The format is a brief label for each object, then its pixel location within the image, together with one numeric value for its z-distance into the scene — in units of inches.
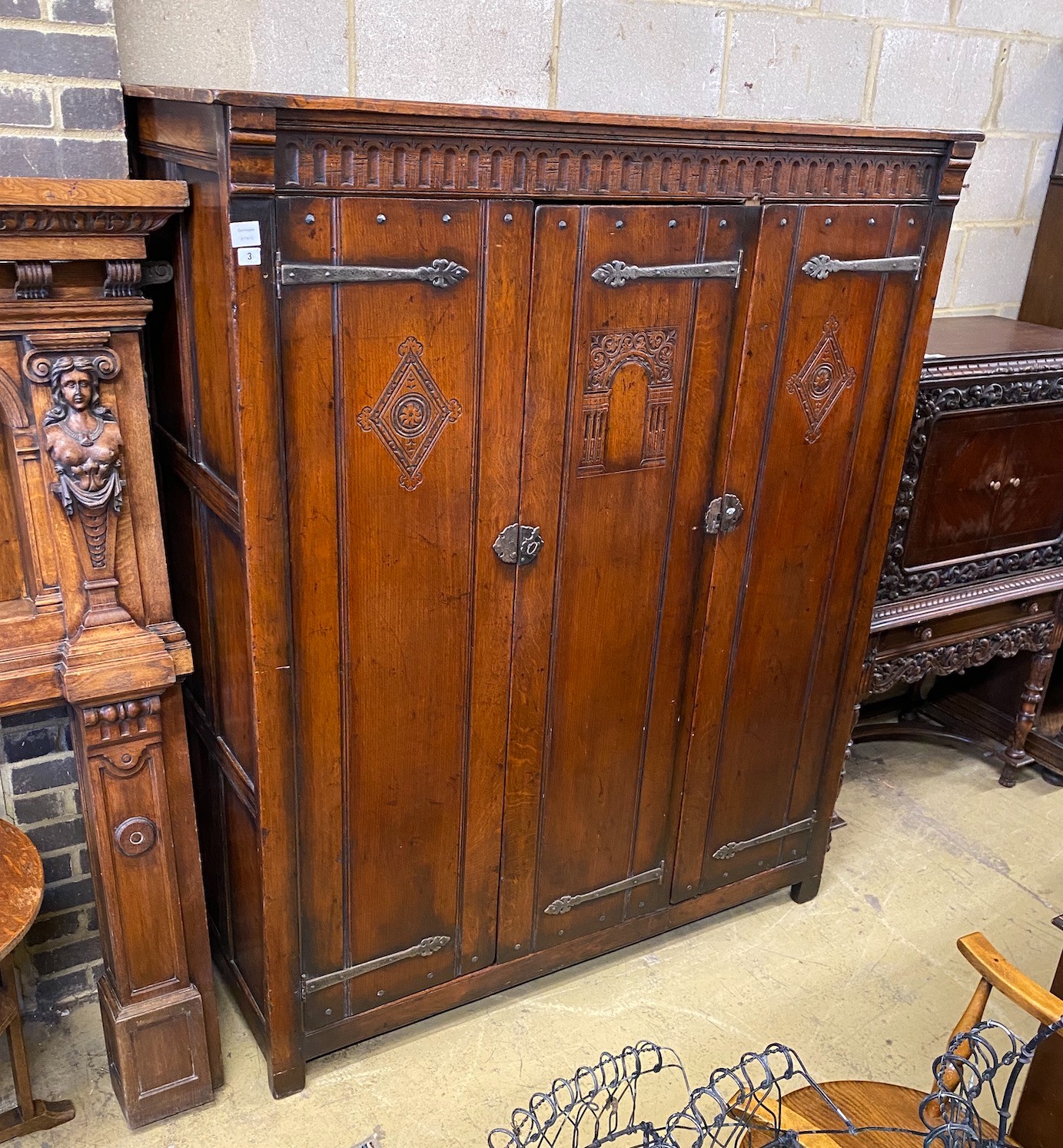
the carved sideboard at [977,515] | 102.7
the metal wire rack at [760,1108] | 49.6
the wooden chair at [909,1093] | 59.4
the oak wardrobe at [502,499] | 62.9
